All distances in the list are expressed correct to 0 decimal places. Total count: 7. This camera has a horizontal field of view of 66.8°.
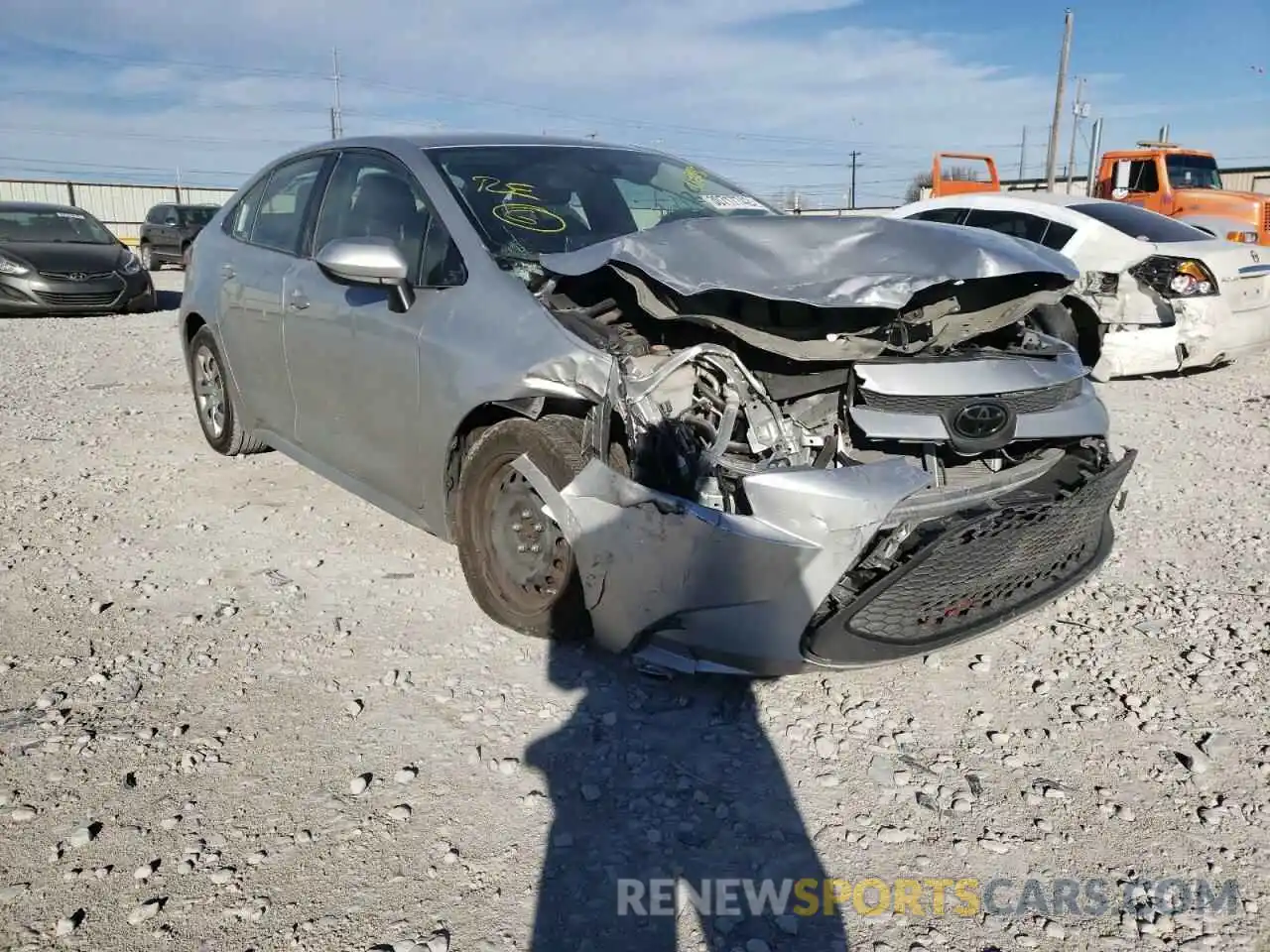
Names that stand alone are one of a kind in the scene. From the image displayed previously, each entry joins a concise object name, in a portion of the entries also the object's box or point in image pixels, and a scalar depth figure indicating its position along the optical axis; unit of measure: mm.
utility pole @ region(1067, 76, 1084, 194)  31434
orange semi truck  15094
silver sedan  2596
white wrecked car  7027
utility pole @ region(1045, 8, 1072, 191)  28656
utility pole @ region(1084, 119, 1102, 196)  21550
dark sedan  11555
